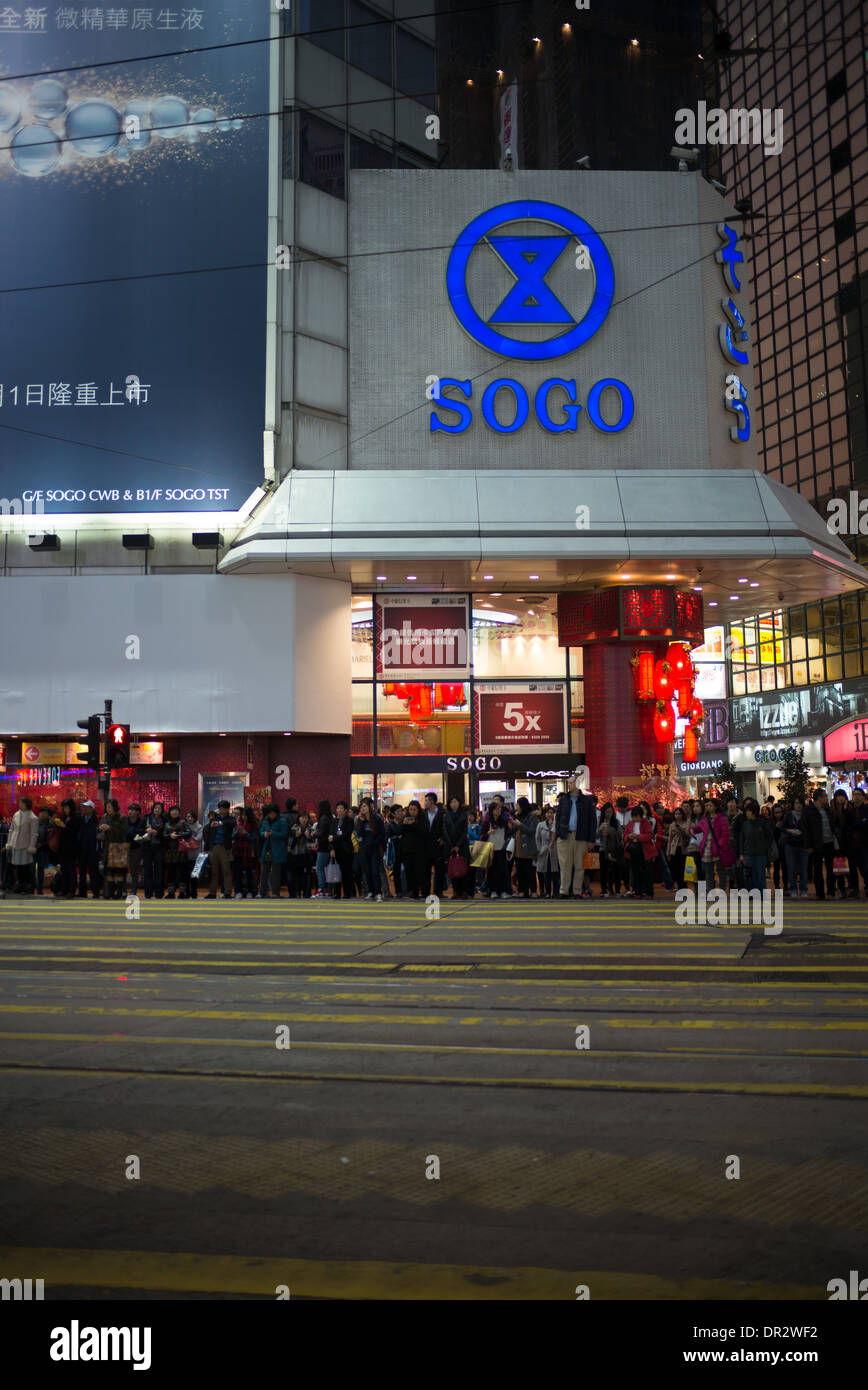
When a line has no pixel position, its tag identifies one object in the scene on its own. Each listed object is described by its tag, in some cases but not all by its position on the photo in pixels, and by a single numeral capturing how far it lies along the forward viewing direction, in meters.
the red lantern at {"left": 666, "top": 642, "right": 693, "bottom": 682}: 29.39
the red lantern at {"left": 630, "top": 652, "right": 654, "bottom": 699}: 28.86
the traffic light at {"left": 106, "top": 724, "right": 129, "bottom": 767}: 21.00
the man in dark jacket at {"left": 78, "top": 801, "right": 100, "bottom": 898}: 22.62
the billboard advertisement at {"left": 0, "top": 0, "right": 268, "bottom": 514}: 28.06
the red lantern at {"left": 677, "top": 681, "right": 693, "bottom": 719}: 29.28
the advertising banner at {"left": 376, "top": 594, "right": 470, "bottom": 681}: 29.61
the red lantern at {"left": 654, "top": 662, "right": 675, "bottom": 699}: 29.06
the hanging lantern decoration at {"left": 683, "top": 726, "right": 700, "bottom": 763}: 28.95
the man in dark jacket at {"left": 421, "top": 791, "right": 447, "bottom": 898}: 20.33
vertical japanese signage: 29.80
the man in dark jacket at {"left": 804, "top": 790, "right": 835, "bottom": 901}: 19.22
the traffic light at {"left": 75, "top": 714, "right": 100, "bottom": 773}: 20.88
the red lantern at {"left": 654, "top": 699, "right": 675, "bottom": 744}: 29.06
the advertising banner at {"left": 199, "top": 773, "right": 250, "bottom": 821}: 28.19
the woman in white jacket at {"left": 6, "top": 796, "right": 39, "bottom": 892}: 22.36
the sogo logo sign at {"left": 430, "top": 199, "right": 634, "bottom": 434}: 28.98
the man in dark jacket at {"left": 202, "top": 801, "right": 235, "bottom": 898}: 21.78
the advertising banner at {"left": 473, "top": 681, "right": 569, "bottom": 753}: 29.83
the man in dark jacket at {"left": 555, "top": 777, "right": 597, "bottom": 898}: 19.67
